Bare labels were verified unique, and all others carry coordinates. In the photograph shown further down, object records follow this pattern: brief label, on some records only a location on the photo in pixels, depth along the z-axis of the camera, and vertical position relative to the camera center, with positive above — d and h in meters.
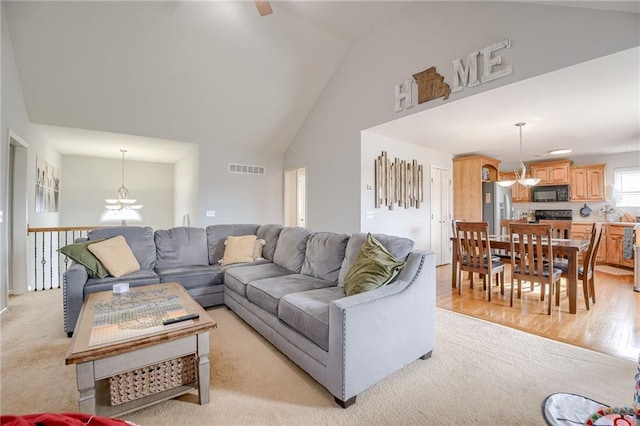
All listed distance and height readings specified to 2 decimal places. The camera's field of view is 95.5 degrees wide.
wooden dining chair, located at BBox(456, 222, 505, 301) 3.71 -0.50
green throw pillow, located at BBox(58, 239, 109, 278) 2.93 -0.43
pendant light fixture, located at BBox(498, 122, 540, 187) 4.24 +0.51
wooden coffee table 1.49 -0.77
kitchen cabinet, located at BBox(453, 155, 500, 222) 6.10 +0.65
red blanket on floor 0.72 -0.53
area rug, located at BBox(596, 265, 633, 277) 5.19 -1.09
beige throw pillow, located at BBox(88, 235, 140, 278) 3.01 -0.43
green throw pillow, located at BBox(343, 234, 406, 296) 2.10 -0.41
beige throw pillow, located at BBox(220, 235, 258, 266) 3.75 -0.46
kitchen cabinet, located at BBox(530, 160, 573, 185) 6.58 +0.98
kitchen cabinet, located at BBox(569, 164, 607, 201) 6.21 +0.67
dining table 3.19 -0.49
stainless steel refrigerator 5.93 +0.18
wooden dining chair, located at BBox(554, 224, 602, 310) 3.38 -0.67
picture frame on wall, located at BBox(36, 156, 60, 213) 4.85 +0.55
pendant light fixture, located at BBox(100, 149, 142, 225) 4.14 +0.01
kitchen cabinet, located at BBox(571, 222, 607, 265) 5.89 -0.44
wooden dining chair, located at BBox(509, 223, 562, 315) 3.20 -0.53
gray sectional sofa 1.76 -0.65
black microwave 6.63 +0.47
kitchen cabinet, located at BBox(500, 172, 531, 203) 7.17 +0.53
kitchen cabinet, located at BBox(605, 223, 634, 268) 5.60 -0.65
